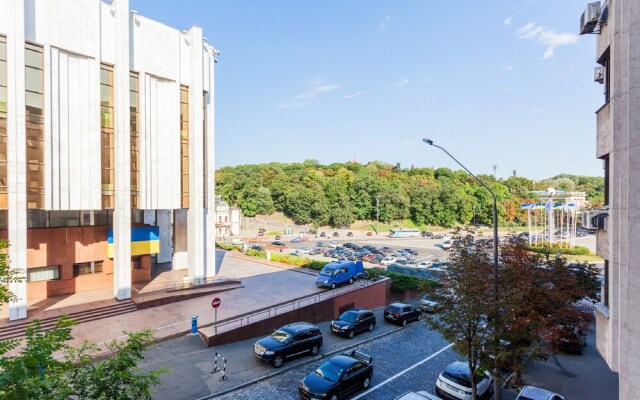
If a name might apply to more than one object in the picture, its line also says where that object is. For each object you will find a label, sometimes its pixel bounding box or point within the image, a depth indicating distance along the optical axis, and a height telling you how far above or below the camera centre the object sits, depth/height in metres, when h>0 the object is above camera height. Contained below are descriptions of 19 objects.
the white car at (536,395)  12.48 -7.10
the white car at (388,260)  48.88 -8.96
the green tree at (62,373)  5.12 -2.85
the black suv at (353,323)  20.17 -7.38
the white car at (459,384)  13.42 -7.30
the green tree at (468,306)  11.48 -3.60
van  26.01 -5.85
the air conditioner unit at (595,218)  8.69 -0.54
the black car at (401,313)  22.97 -7.67
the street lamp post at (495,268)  11.47 -2.35
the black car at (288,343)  15.62 -6.77
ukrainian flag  24.37 -3.10
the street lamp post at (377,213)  97.65 -4.58
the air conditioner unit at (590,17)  8.85 +4.58
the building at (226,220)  78.75 -5.38
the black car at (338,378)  12.92 -6.96
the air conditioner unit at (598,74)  9.59 +3.40
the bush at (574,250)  59.22 -9.01
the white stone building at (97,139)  19.00 +3.68
